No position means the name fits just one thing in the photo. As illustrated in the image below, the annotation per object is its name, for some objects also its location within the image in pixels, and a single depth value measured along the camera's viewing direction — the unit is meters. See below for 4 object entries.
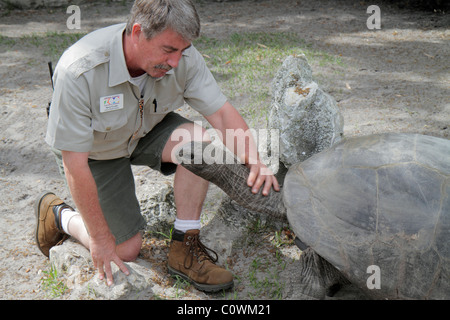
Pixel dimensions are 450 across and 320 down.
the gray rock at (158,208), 3.15
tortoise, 2.21
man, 2.33
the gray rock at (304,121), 3.12
